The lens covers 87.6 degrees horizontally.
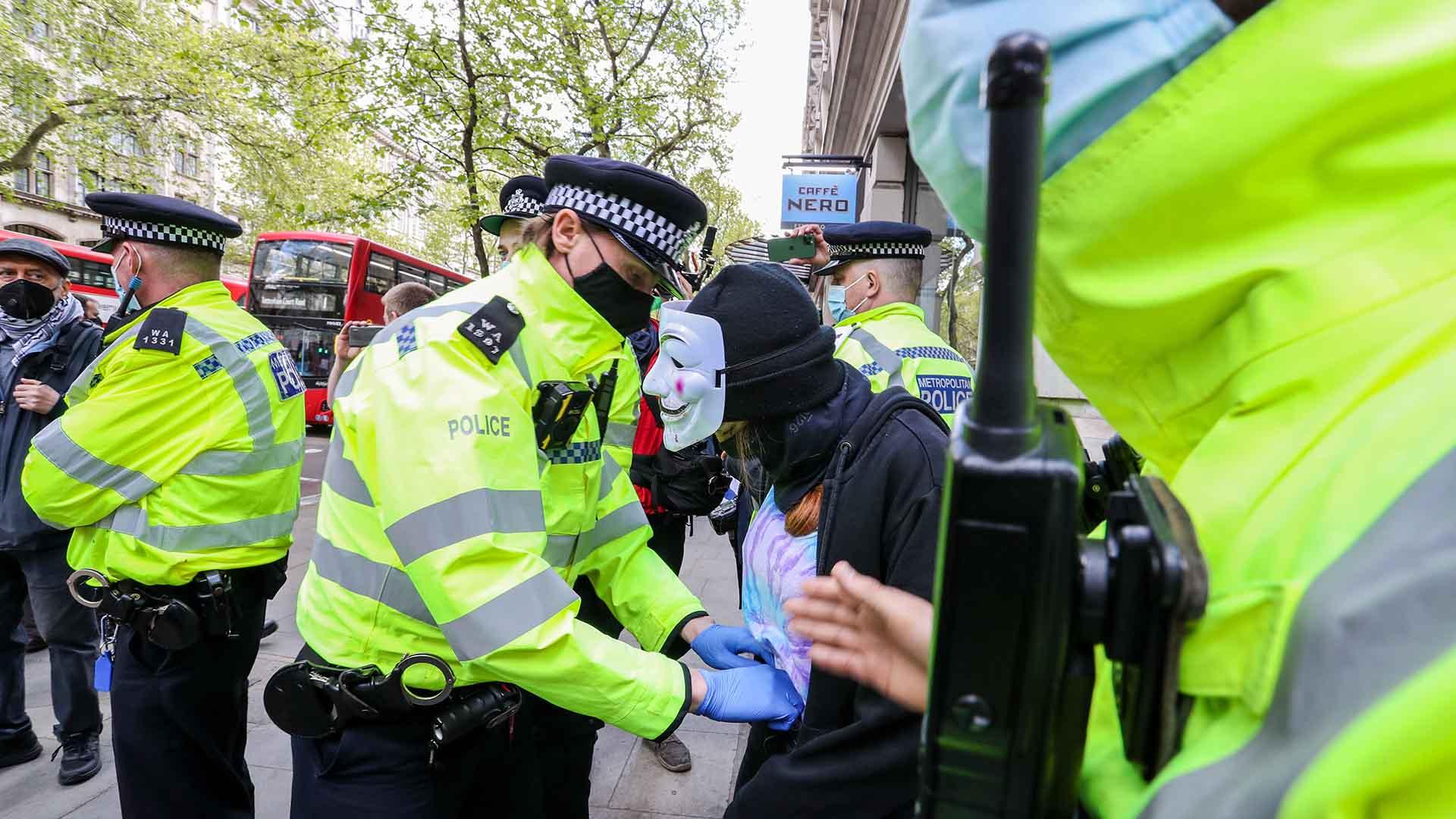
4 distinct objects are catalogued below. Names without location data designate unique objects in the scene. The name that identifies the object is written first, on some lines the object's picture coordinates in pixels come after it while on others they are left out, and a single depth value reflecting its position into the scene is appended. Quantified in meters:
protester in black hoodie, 1.37
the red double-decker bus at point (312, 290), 14.05
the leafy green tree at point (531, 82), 9.08
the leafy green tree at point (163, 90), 9.59
